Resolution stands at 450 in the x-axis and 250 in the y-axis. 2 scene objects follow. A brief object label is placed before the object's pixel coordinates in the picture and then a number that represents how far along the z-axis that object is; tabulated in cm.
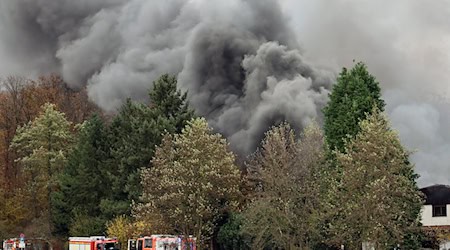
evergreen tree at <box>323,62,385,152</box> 5075
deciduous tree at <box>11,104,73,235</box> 7519
